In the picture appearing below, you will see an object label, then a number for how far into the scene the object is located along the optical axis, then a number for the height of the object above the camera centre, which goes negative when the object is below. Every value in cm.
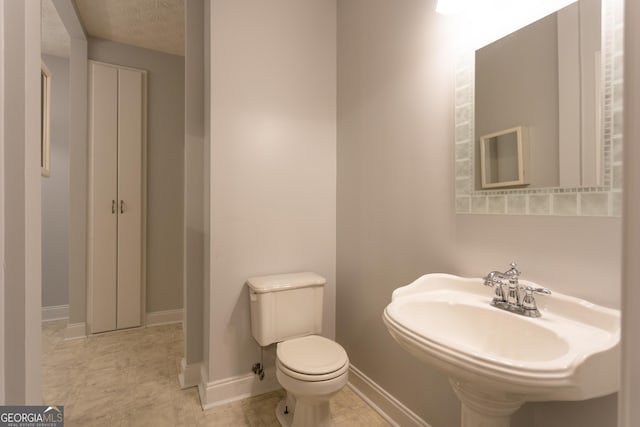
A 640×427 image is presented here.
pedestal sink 64 -35
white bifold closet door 265 +15
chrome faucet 96 -27
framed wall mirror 85 +36
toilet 131 -69
